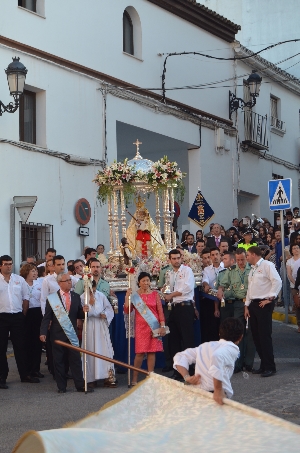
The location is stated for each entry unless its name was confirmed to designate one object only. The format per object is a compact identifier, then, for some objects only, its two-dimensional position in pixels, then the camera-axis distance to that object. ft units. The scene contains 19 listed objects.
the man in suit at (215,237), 66.29
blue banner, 70.79
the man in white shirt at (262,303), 42.29
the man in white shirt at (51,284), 44.23
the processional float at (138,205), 51.26
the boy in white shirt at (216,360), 22.45
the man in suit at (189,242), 68.22
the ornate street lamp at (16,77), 59.69
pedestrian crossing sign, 57.36
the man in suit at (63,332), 40.37
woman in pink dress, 41.32
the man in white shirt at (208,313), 47.32
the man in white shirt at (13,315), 42.24
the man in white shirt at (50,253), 49.84
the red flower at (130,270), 43.18
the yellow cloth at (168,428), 16.98
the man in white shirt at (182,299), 43.80
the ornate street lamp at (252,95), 84.57
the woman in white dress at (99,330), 41.52
